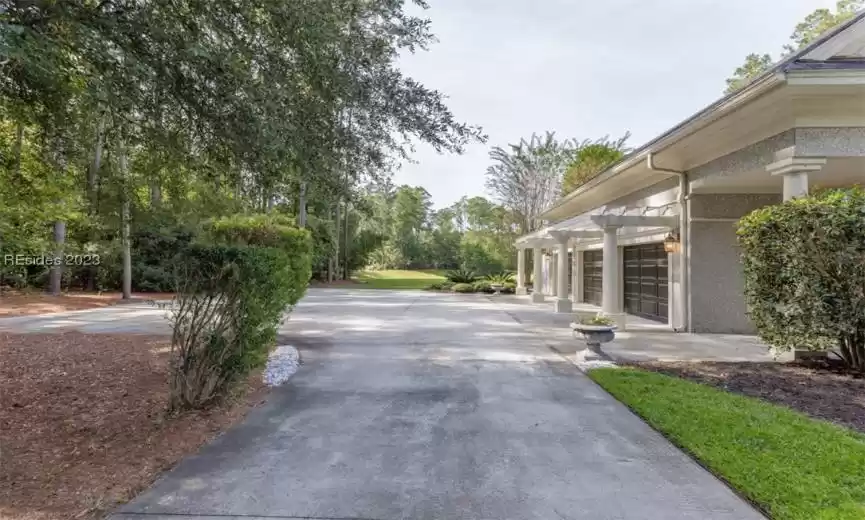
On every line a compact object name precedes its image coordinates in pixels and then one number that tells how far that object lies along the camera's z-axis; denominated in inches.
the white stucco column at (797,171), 303.9
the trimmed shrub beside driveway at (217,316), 189.3
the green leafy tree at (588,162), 1146.7
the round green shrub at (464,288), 1101.7
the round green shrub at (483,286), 1070.4
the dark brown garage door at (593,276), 734.5
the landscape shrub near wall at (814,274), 259.3
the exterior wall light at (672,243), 457.1
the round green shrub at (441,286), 1180.5
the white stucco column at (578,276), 804.0
